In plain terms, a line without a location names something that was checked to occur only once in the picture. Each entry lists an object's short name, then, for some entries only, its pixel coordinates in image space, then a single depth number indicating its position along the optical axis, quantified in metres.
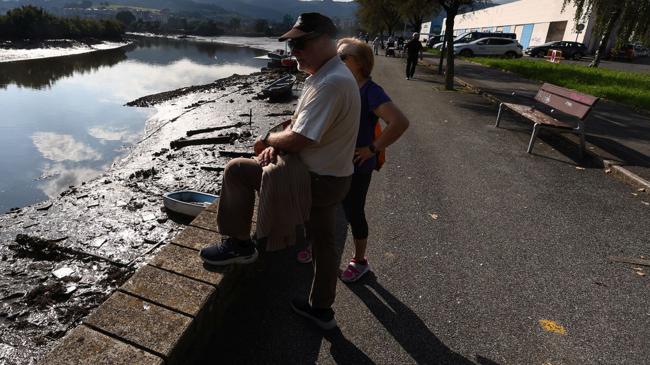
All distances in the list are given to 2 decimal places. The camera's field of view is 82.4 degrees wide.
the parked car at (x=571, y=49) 36.34
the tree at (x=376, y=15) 39.70
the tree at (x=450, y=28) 13.29
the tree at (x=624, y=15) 17.75
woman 2.68
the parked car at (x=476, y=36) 35.69
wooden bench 6.68
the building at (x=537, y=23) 41.53
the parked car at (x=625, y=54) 36.31
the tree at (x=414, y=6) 15.10
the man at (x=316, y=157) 2.03
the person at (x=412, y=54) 16.07
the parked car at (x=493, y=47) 33.50
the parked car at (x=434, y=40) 47.59
